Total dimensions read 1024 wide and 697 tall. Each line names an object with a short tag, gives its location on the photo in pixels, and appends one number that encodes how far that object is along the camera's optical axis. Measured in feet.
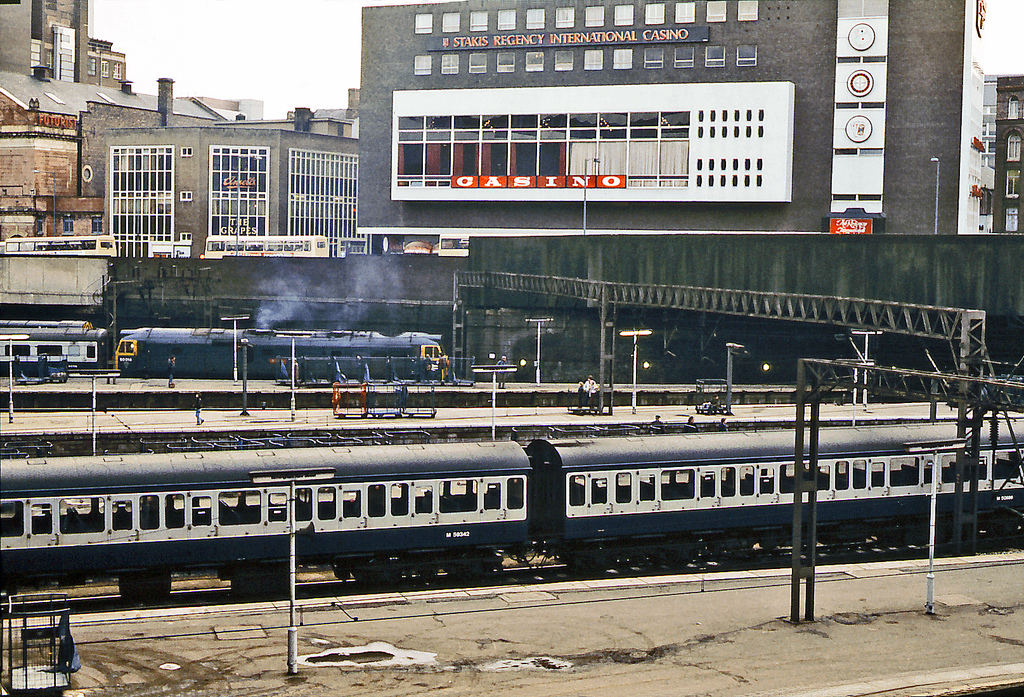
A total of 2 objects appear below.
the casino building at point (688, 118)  264.72
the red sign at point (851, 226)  265.54
